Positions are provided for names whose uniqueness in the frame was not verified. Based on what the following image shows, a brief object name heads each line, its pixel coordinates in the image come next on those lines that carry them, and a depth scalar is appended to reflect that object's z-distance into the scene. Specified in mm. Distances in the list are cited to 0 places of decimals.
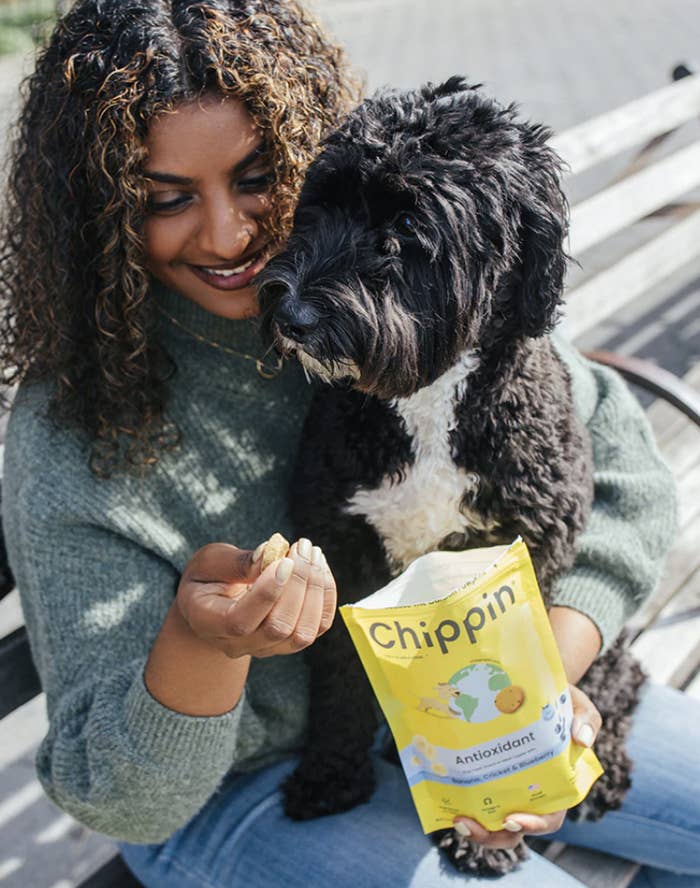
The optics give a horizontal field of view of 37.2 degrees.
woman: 1579
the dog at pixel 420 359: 1438
